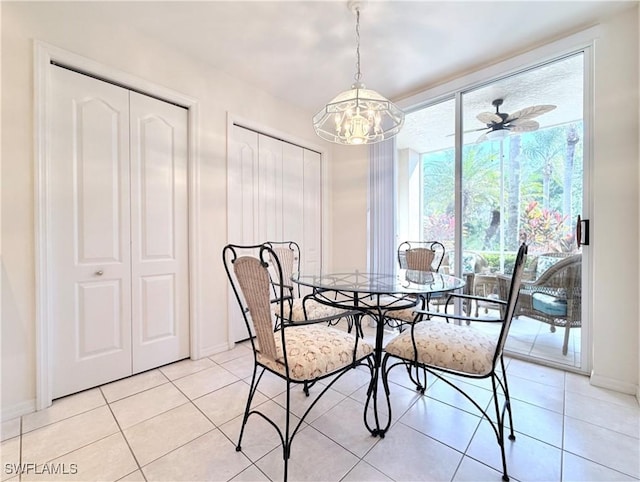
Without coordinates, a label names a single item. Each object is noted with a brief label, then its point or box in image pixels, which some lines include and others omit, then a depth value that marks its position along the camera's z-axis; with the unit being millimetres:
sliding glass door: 2248
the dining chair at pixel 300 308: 2098
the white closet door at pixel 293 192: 3250
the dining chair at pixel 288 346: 1208
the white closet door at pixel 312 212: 3496
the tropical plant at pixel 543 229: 2289
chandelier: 1788
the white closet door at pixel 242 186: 2697
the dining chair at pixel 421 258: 2594
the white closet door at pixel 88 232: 1831
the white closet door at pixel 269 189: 2998
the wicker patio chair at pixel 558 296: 2219
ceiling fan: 2328
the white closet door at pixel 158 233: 2168
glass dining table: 1534
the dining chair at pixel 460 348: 1254
